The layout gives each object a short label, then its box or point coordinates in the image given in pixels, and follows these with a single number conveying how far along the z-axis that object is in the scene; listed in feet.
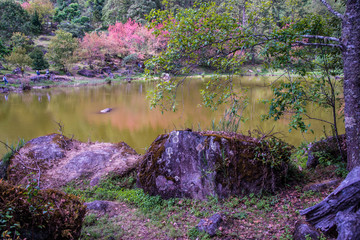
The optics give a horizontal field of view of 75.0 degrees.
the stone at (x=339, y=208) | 6.53
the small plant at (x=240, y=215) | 9.30
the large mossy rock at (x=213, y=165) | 11.13
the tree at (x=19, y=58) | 71.00
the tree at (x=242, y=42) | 9.36
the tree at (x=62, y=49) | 83.10
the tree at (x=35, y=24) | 109.01
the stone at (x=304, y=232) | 6.84
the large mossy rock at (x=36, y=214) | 5.28
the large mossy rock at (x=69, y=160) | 16.43
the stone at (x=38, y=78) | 73.82
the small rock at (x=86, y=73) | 93.45
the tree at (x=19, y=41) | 85.76
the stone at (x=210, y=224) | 8.37
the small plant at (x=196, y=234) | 8.27
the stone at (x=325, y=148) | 13.11
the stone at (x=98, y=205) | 11.64
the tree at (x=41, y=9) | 122.06
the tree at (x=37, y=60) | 82.58
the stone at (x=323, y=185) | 10.27
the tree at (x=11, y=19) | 94.53
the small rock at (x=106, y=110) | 41.60
